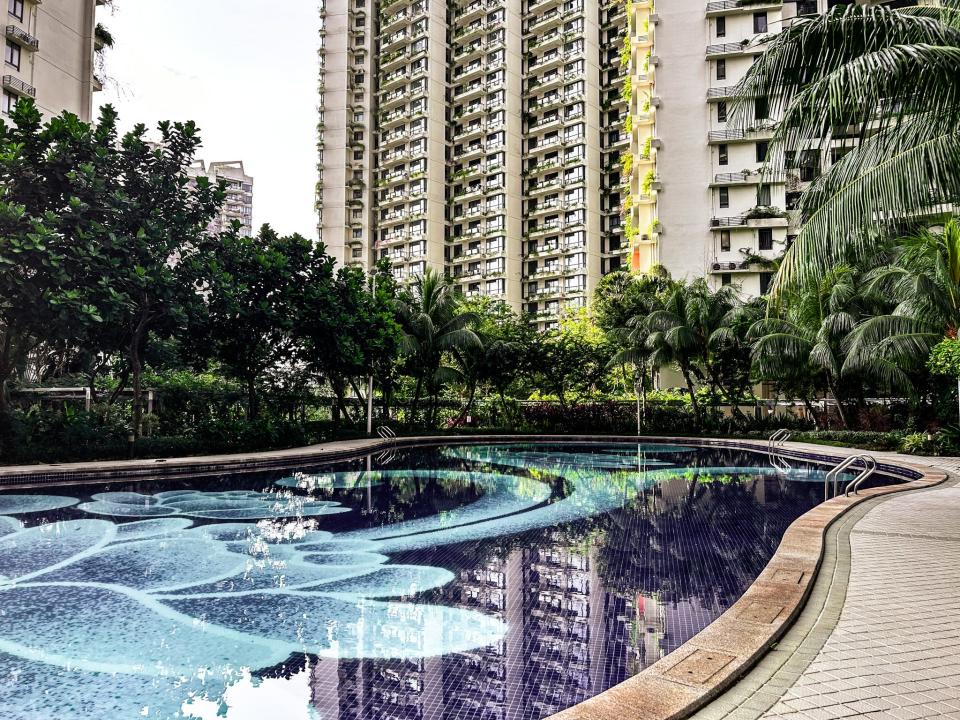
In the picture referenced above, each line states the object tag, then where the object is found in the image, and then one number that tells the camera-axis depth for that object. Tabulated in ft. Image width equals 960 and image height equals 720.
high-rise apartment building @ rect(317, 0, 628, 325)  167.73
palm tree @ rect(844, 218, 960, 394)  38.75
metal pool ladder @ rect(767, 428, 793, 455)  59.77
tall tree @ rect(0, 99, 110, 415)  37.86
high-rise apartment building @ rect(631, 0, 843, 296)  114.52
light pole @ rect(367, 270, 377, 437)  69.62
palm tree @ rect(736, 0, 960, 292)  20.98
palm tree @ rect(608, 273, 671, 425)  77.20
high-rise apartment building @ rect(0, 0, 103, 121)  88.99
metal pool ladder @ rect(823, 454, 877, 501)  29.27
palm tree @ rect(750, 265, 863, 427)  60.18
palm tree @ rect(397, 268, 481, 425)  73.10
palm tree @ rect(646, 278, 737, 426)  73.15
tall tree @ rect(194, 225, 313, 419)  49.70
